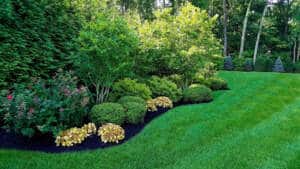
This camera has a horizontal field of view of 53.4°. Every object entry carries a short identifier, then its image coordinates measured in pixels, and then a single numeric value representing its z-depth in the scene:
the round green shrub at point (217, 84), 9.42
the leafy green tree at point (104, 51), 5.91
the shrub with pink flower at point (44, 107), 4.48
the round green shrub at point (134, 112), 5.68
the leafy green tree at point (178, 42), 8.02
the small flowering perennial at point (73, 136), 4.64
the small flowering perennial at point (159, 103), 6.71
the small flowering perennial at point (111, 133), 4.86
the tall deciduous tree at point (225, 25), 21.60
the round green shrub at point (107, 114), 5.36
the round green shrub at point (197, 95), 7.66
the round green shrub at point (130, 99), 6.24
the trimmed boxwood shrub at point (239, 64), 17.69
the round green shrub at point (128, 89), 6.71
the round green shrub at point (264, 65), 18.38
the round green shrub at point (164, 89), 7.50
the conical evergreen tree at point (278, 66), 17.62
